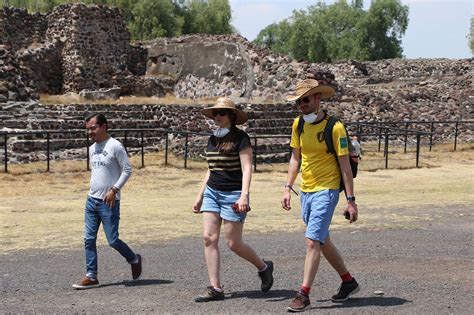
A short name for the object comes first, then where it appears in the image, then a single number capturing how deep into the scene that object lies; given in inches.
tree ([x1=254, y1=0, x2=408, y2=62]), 2436.0
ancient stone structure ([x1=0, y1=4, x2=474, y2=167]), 1038.4
